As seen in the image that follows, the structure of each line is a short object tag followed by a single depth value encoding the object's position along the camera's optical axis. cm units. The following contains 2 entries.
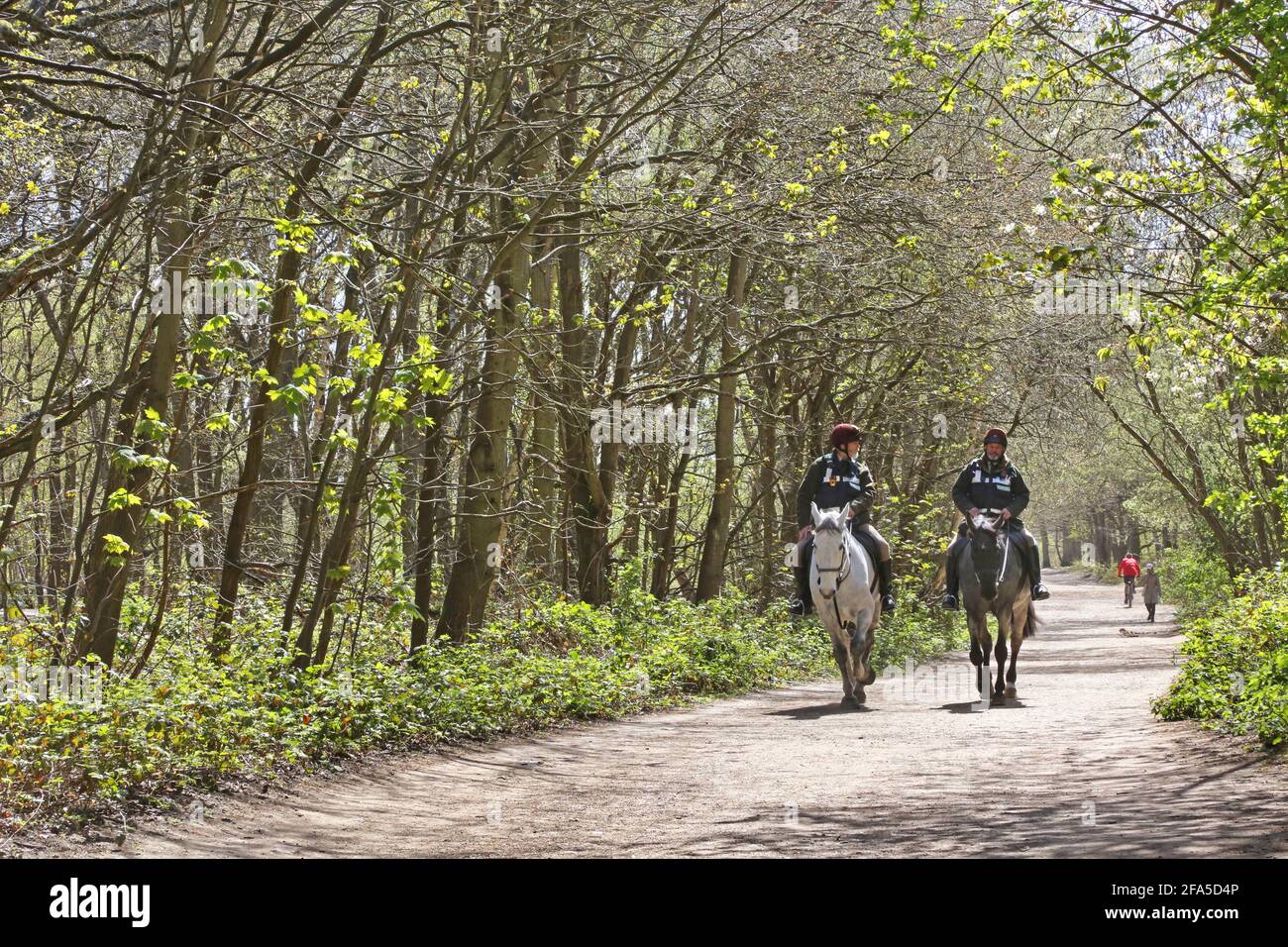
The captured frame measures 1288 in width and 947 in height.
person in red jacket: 5338
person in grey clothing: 4438
